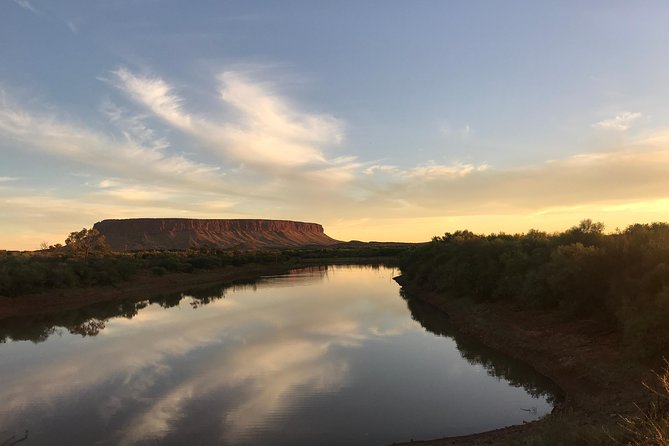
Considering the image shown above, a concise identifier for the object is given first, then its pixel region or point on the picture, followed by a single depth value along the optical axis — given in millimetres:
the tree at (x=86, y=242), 56875
